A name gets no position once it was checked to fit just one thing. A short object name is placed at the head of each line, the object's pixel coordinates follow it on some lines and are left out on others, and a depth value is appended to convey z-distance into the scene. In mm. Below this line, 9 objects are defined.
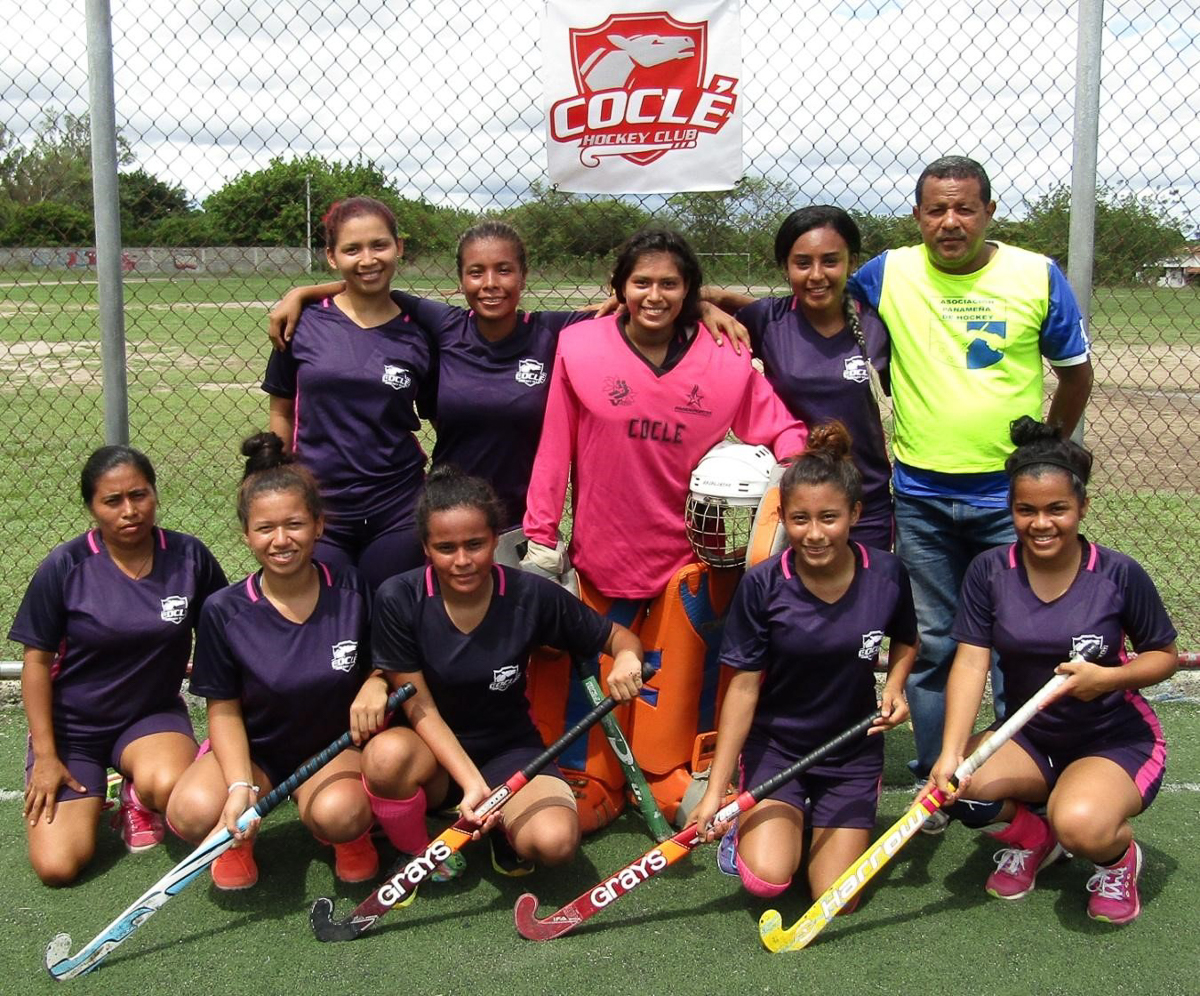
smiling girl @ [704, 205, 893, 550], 3344
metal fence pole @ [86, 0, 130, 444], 3467
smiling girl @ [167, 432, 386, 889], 3061
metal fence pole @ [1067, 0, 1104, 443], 3520
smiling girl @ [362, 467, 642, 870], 3031
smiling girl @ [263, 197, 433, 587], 3438
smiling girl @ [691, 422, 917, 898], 3002
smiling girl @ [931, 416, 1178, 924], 2918
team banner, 3680
